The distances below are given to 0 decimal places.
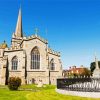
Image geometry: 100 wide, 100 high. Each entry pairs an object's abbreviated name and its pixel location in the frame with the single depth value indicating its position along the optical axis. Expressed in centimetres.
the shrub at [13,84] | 1633
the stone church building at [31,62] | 2953
